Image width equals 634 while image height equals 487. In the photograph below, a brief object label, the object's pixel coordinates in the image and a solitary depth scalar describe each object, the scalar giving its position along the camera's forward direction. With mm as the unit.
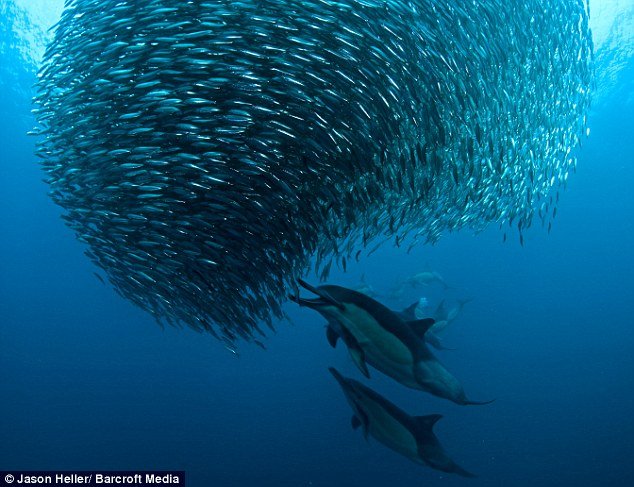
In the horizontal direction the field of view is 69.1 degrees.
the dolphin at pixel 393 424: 3477
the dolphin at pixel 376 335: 2848
